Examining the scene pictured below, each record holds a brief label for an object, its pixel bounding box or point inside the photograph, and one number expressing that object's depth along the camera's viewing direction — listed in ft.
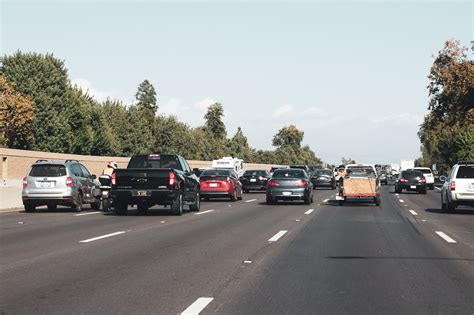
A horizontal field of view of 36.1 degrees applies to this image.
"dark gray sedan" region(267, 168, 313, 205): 100.17
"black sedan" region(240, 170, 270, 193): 155.12
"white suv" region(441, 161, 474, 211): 80.94
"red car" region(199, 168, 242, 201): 111.34
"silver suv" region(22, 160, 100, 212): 79.20
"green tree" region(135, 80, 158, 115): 424.79
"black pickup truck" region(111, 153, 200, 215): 73.05
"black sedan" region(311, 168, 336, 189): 183.62
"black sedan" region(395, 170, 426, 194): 154.71
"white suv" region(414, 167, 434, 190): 182.19
